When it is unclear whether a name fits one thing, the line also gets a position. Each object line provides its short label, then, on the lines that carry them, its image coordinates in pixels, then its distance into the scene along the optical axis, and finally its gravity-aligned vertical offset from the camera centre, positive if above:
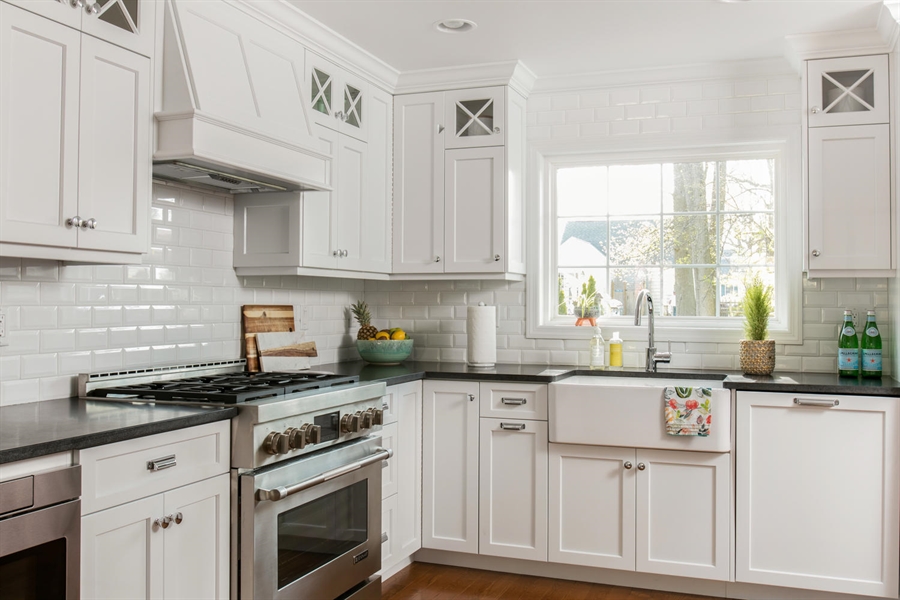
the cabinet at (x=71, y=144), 2.03 +0.46
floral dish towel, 3.17 -0.42
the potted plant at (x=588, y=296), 4.14 +0.08
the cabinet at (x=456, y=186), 3.89 +0.64
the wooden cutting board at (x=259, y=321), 3.38 -0.06
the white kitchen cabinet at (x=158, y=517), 1.89 -0.57
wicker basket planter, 3.54 -0.21
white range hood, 2.49 +0.72
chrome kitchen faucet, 3.69 -0.20
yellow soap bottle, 3.85 -0.21
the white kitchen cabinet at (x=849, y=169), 3.37 +0.63
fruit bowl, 3.93 -0.22
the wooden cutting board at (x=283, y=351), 3.42 -0.20
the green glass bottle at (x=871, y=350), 3.36 -0.17
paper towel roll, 3.88 -0.13
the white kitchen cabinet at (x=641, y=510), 3.23 -0.86
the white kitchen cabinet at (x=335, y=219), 3.27 +0.40
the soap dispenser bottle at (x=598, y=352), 3.87 -0.21
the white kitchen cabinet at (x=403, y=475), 3.36 -0.75
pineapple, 4.02 -0.06
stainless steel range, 2.36 -0.56
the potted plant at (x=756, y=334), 3.54 -0.11
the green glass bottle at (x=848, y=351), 3.41 -0.17
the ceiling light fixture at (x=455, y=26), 3.30 +1.23
